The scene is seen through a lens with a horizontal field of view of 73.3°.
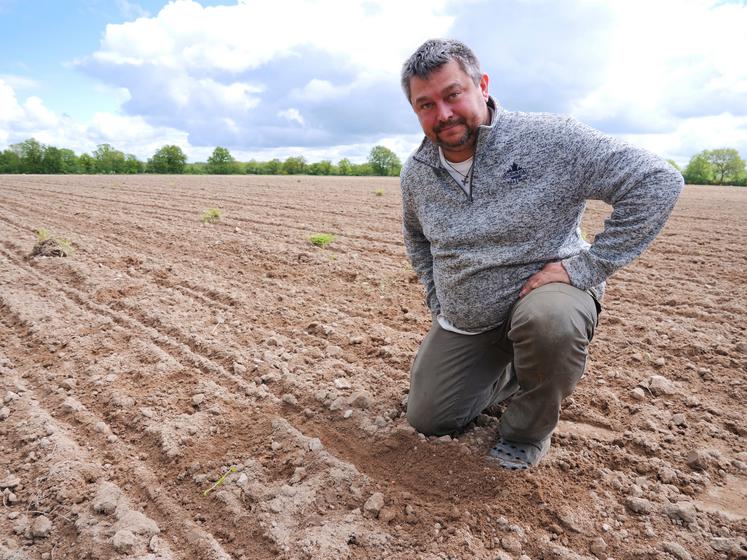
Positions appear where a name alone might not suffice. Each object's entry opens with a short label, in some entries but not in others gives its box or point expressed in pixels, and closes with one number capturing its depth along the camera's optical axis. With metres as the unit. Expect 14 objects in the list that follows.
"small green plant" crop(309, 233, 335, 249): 6.73
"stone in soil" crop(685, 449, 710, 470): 2.33
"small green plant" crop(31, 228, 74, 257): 5.99
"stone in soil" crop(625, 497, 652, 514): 2.06
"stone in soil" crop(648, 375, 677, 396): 2.95
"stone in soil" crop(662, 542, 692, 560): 1.85
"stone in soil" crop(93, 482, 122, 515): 2.12
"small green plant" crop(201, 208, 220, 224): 8.99
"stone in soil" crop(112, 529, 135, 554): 1.92
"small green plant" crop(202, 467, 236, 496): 2.23
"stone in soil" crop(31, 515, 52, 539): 2.01
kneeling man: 2.21
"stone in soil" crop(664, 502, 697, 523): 2.02
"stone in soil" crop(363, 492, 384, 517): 2.08
